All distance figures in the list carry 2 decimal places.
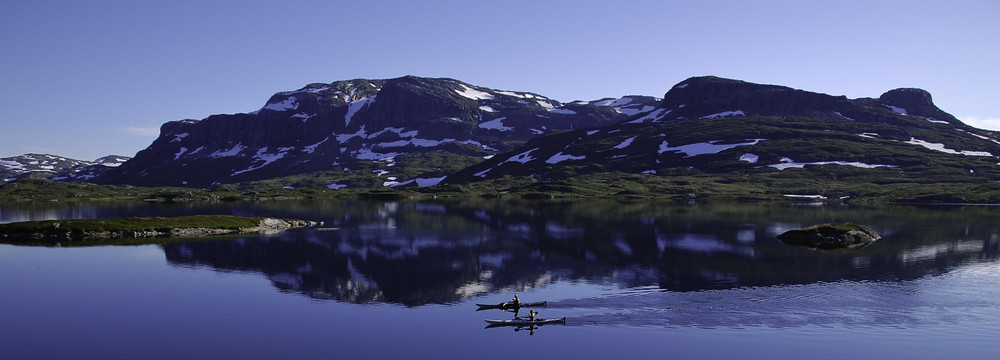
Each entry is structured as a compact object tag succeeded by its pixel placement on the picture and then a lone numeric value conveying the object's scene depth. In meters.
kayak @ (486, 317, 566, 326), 39.28
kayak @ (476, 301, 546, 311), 43.56
